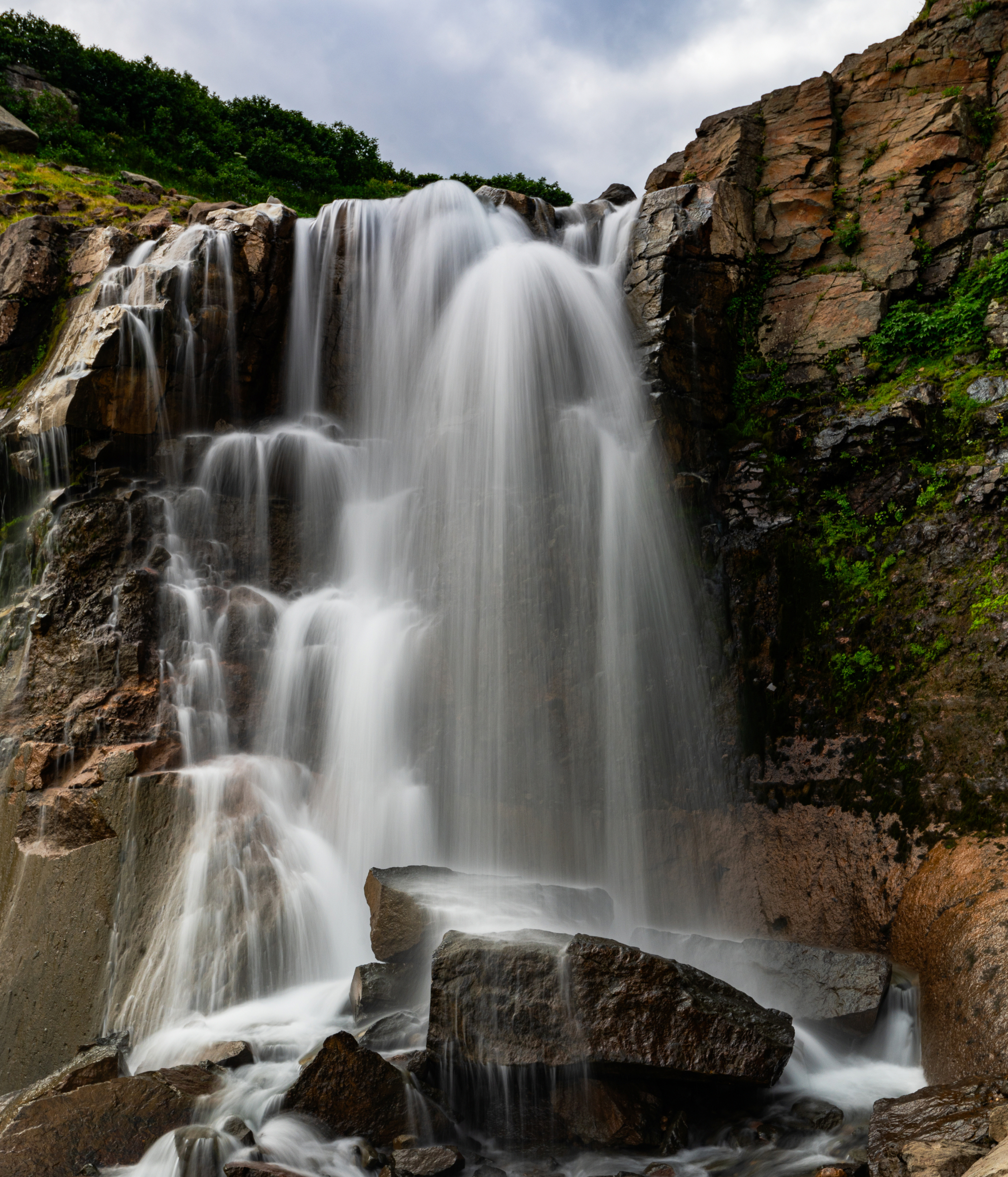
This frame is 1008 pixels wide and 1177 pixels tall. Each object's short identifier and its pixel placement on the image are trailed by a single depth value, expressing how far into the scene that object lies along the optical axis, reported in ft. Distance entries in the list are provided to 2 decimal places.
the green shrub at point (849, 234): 42.14
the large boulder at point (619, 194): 54.34
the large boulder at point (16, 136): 70.13
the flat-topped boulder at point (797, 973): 22.31
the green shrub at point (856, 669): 30.71
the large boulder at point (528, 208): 47.62
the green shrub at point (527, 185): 91.30
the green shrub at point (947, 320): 36.52
